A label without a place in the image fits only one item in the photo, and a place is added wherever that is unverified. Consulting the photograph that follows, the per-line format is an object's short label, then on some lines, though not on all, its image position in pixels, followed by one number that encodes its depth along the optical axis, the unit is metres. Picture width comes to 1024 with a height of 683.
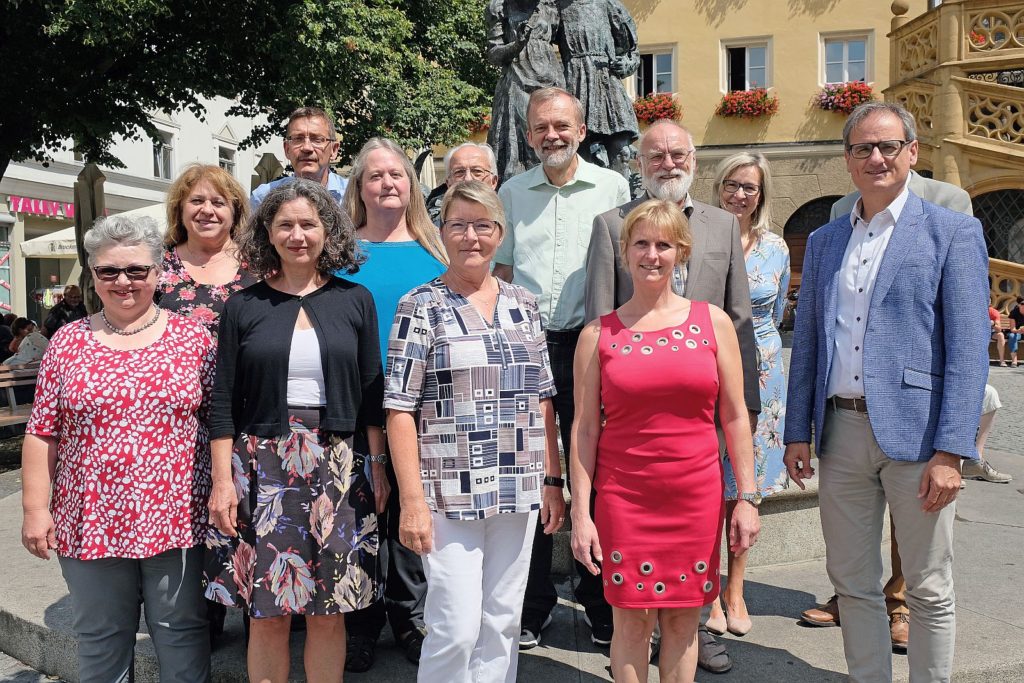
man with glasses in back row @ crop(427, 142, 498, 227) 4.06
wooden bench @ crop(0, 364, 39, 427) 9.36
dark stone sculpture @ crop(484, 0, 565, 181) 5.36
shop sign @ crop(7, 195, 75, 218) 23.17
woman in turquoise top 3.41
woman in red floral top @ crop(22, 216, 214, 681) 2.81
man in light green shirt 3.58
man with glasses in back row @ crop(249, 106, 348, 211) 4.13
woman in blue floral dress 3.89
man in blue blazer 2.88
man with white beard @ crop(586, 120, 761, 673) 3.24
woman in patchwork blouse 2.77
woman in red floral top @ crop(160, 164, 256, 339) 3.27
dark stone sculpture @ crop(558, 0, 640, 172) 5.38
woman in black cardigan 2.84
